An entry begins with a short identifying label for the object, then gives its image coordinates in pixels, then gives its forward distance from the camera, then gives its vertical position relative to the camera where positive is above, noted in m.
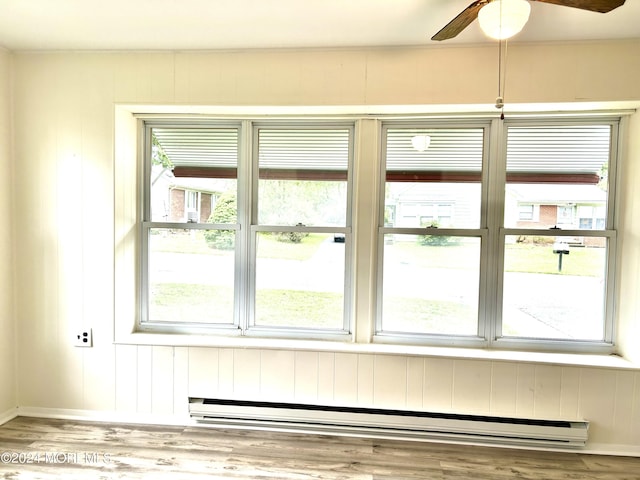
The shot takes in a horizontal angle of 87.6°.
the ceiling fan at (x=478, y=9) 1.34 +0.97
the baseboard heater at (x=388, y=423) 2.15 -1.29
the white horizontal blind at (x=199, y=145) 2.58 +0.63
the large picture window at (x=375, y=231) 2.37 -0.01
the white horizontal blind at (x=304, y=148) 2.51 +0.61
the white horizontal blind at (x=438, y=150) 2.42 +0.59
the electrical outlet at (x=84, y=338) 2.39 -0.82
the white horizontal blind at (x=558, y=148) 2.34 +0.60
